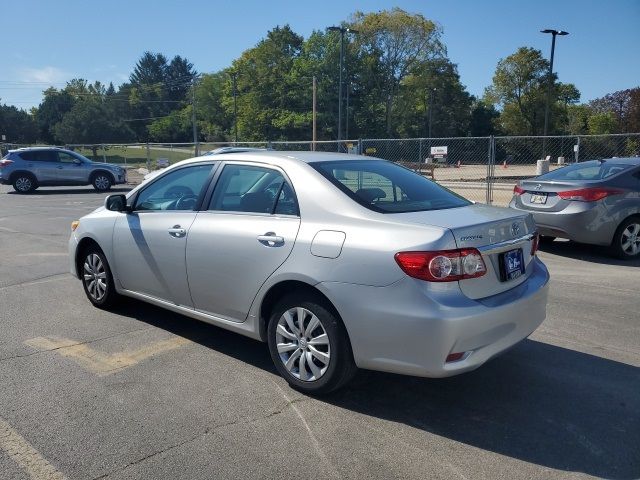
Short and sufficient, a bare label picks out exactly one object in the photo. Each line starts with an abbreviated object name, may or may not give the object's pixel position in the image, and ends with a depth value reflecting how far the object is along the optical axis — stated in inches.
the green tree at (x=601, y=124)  2536.9
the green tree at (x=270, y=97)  2824.8
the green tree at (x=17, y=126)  3255.4
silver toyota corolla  128.3
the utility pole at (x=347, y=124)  2457.9
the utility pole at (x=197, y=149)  1006.4
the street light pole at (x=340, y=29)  1363.2
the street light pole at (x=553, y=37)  1350.9
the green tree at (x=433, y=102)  2689.5
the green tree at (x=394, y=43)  2615.7
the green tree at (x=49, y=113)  3545.8
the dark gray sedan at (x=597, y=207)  316.8
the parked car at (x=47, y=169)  833.5
